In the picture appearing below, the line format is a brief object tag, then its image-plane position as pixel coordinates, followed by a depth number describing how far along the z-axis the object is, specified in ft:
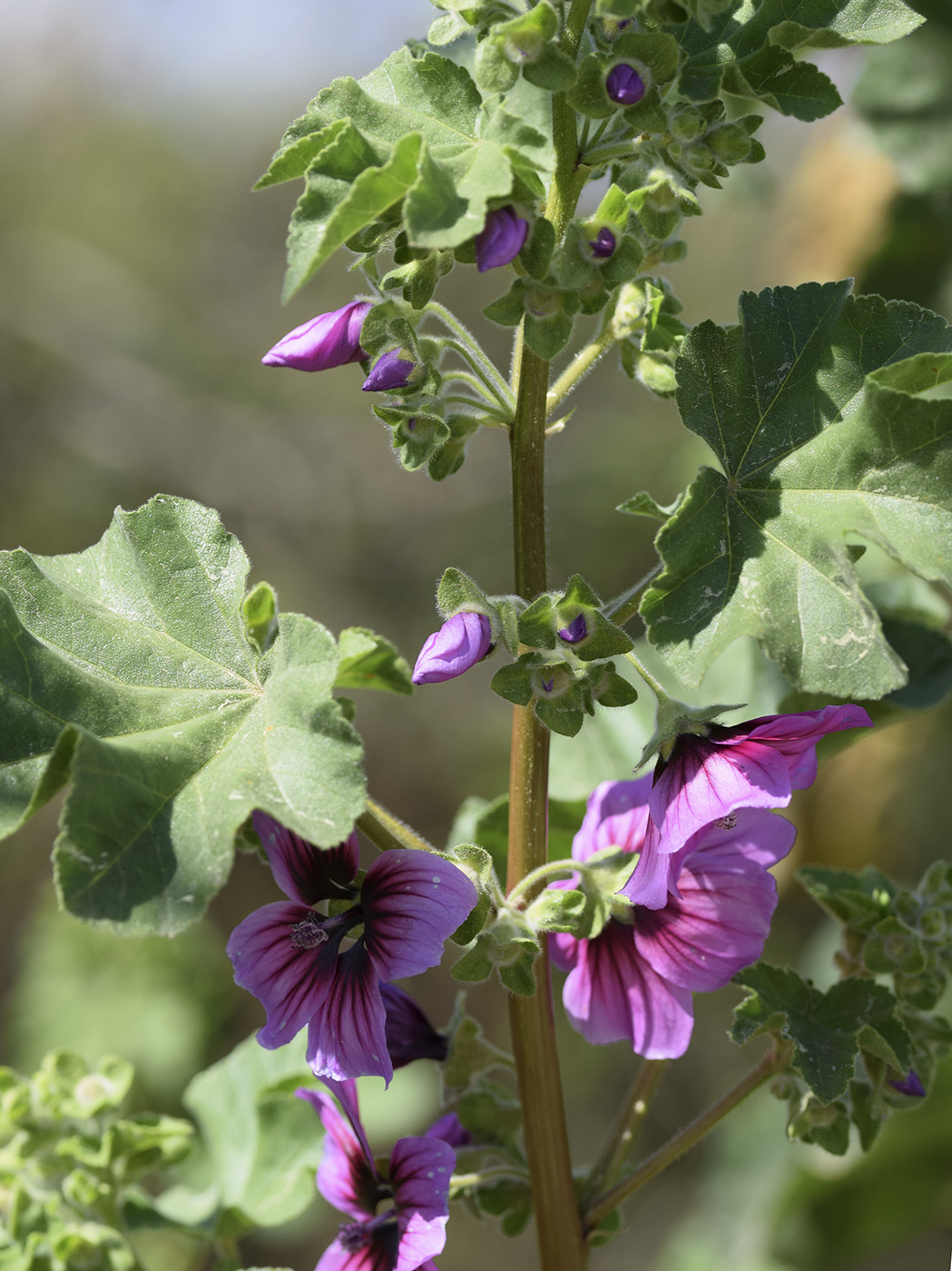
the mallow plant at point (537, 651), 2.73
